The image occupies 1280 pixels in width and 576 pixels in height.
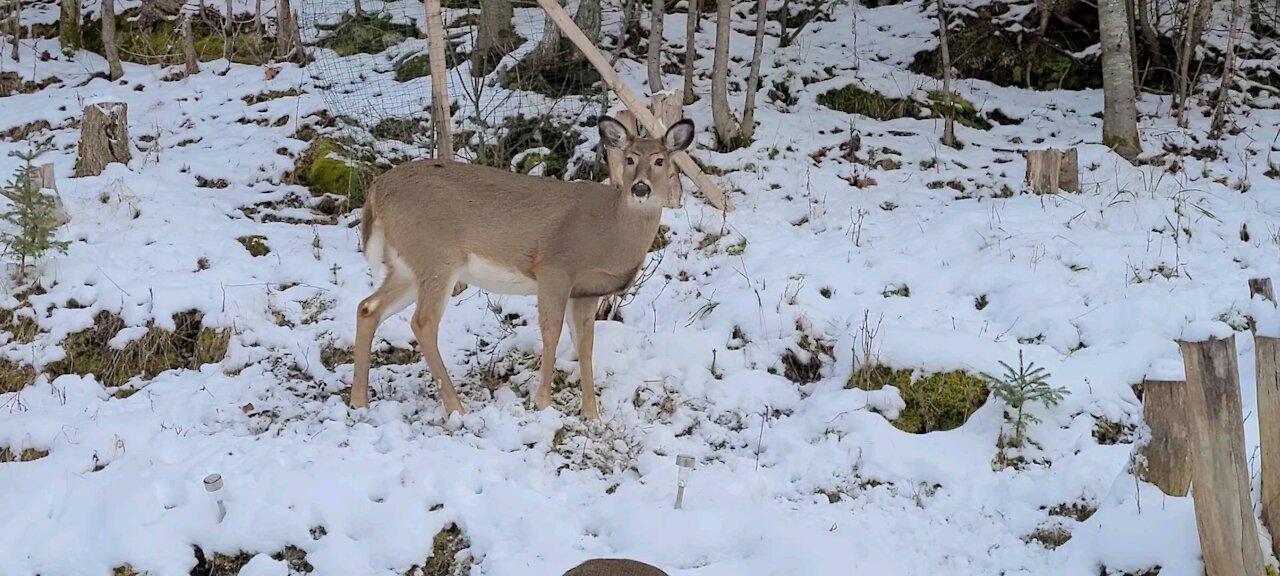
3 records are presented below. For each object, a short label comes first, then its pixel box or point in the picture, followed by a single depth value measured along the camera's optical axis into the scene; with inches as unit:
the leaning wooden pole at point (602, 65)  293.9
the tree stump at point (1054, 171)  319.3
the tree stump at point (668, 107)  307.7
